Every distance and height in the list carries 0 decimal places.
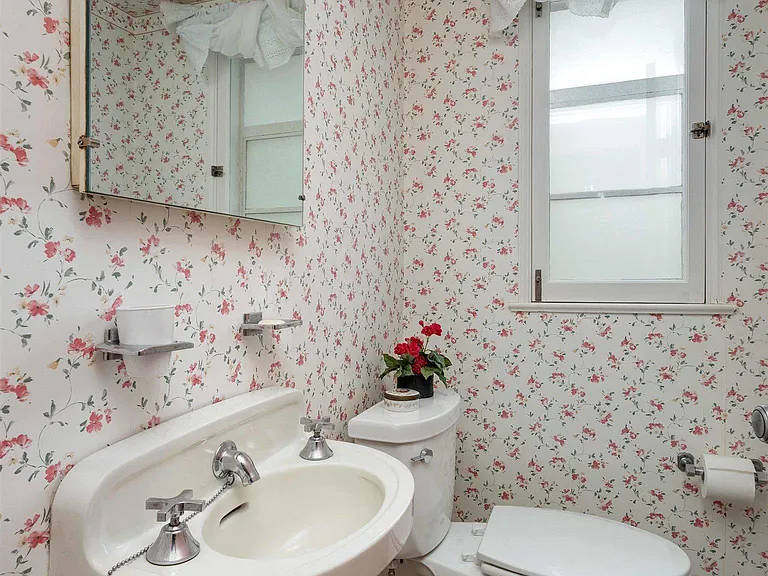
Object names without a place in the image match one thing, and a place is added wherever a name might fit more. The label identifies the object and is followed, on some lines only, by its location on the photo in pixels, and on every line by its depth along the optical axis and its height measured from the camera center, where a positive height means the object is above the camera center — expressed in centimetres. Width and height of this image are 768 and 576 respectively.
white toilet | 136 -70
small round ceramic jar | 153 -34
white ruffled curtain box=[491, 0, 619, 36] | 178 +95
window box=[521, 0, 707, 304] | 175 +45
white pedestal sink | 70 -36
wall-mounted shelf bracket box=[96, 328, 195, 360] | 74 -9
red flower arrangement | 165 -24
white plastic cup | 77 -6
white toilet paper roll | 157 -58
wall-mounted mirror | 76 +32
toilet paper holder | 160 -57
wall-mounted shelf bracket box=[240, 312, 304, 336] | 113 -9
